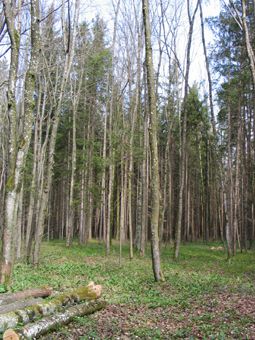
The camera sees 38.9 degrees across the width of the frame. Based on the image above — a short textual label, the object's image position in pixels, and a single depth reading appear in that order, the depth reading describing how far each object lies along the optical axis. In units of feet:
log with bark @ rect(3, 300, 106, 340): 16.28
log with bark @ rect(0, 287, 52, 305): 21.40
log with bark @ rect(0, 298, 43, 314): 19.48
